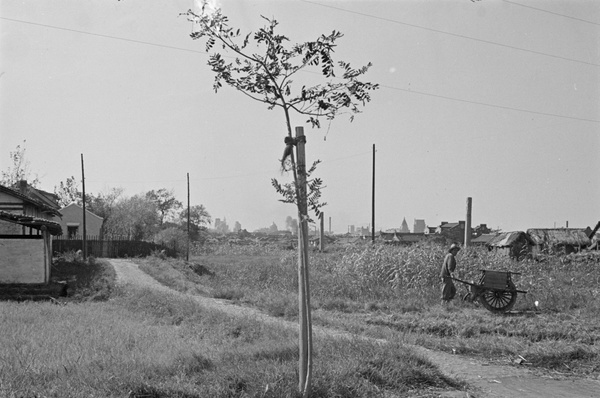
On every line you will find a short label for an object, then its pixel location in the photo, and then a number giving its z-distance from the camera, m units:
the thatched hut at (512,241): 39.78
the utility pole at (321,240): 45.06
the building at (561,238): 41.21
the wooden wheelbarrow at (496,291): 14.25
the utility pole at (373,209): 40.41
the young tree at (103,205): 64.75
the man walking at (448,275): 15.05
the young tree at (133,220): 64.56
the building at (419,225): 126.28
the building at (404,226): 120.91
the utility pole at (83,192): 36.62
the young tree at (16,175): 49.66
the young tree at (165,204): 77.83
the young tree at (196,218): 76.84
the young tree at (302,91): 5.59
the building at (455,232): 64.88
